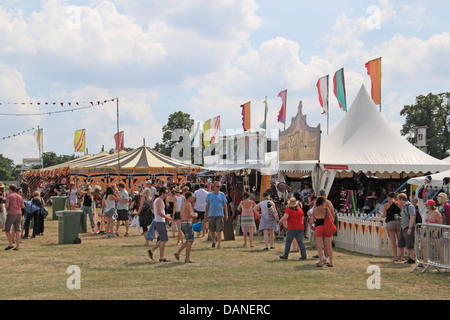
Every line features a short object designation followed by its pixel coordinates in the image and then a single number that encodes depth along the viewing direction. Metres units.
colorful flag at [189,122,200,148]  37.81
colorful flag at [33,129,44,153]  49.06
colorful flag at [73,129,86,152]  49.53
